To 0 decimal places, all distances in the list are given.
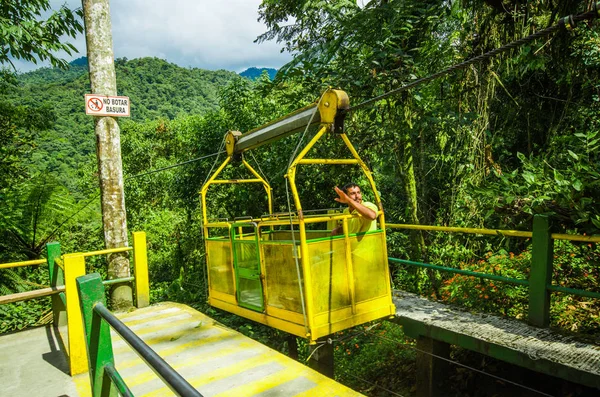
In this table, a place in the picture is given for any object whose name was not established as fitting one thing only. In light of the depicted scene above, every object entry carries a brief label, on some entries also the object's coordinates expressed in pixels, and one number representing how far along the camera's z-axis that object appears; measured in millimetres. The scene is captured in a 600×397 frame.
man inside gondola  3968
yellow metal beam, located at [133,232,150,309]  5422
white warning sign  4980
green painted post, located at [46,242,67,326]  5168
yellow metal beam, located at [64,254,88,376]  3627
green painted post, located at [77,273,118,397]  2152
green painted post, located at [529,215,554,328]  3729
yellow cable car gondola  3715
